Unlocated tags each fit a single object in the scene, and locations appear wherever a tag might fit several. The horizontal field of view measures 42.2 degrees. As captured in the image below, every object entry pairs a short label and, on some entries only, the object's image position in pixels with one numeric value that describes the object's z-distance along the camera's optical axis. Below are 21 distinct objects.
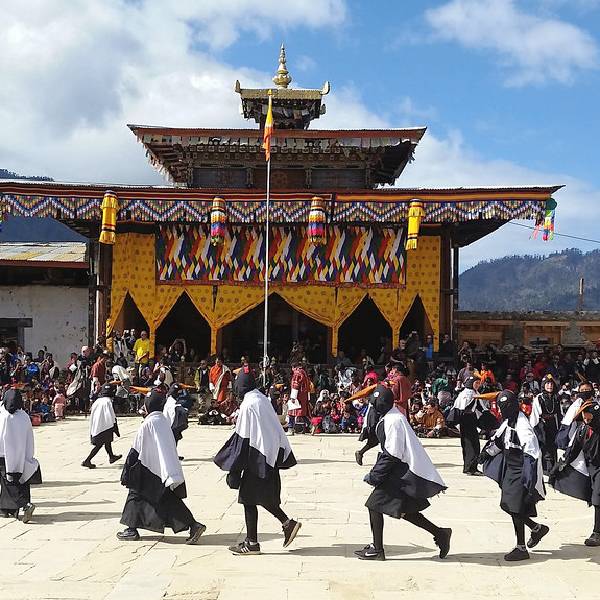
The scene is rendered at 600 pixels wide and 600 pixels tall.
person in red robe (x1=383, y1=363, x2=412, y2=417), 13.52
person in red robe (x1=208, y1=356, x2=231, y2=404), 18.73
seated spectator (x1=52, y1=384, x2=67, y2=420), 18.58
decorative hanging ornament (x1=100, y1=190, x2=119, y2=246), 19.48
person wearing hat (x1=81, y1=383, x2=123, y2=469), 11.84
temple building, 19.97
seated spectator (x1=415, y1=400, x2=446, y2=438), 17.14
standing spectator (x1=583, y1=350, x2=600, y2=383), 20.12
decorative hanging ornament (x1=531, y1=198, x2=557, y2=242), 19.67
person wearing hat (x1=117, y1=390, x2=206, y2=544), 7.63
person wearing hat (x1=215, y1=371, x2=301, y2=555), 7.36
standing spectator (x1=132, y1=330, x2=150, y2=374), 20.56
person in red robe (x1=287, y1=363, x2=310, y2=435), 16.95
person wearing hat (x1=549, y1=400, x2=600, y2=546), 7.90
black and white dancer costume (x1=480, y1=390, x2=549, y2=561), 7.21
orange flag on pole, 20.12
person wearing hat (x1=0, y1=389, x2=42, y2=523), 8.61
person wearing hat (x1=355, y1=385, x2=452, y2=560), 7.02
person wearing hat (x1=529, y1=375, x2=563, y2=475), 11.78
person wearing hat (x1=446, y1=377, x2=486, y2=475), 12.08
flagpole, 17.97
